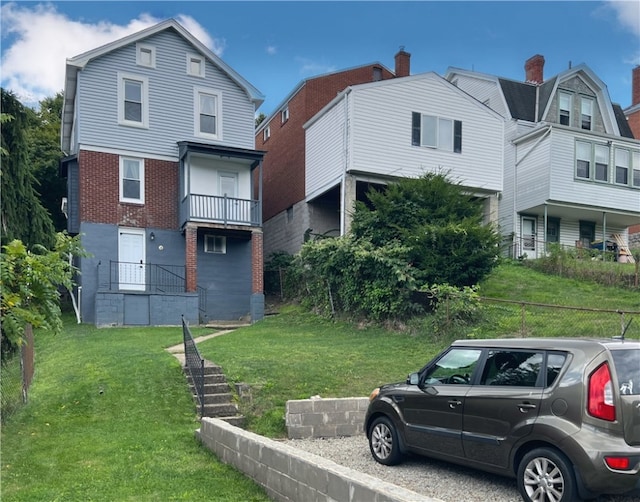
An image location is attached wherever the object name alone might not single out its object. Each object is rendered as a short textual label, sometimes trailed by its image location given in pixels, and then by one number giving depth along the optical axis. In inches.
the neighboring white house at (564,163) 1009.5
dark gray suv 183.9
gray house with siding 829.8
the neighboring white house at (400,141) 850.8
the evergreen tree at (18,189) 711.7
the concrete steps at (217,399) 342.8
